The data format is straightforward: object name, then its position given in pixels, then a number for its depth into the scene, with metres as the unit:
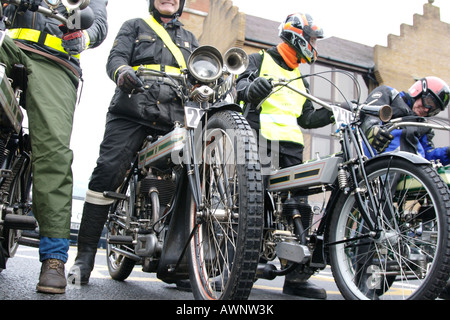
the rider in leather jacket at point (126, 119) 3.38
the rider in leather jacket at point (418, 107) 4.31
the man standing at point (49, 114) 2.62
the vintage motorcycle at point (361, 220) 2.54
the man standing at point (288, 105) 3.77
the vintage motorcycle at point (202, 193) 2.12
